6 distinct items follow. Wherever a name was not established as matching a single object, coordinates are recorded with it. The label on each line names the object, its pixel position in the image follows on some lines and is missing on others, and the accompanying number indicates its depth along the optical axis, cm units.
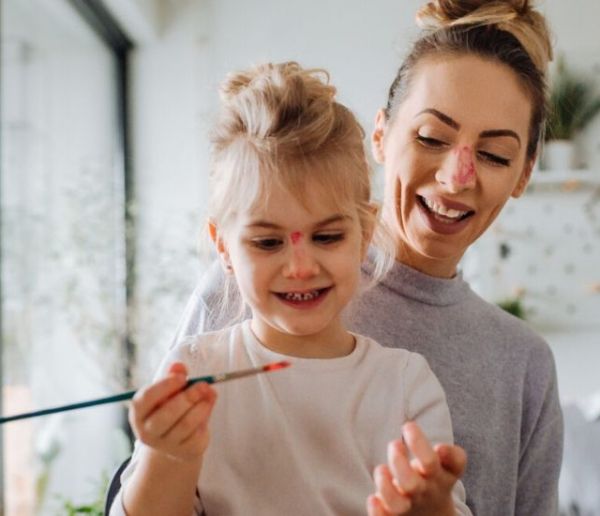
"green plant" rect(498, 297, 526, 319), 424
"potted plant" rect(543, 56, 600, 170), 422
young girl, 86
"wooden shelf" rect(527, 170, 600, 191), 427
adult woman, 115
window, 277
